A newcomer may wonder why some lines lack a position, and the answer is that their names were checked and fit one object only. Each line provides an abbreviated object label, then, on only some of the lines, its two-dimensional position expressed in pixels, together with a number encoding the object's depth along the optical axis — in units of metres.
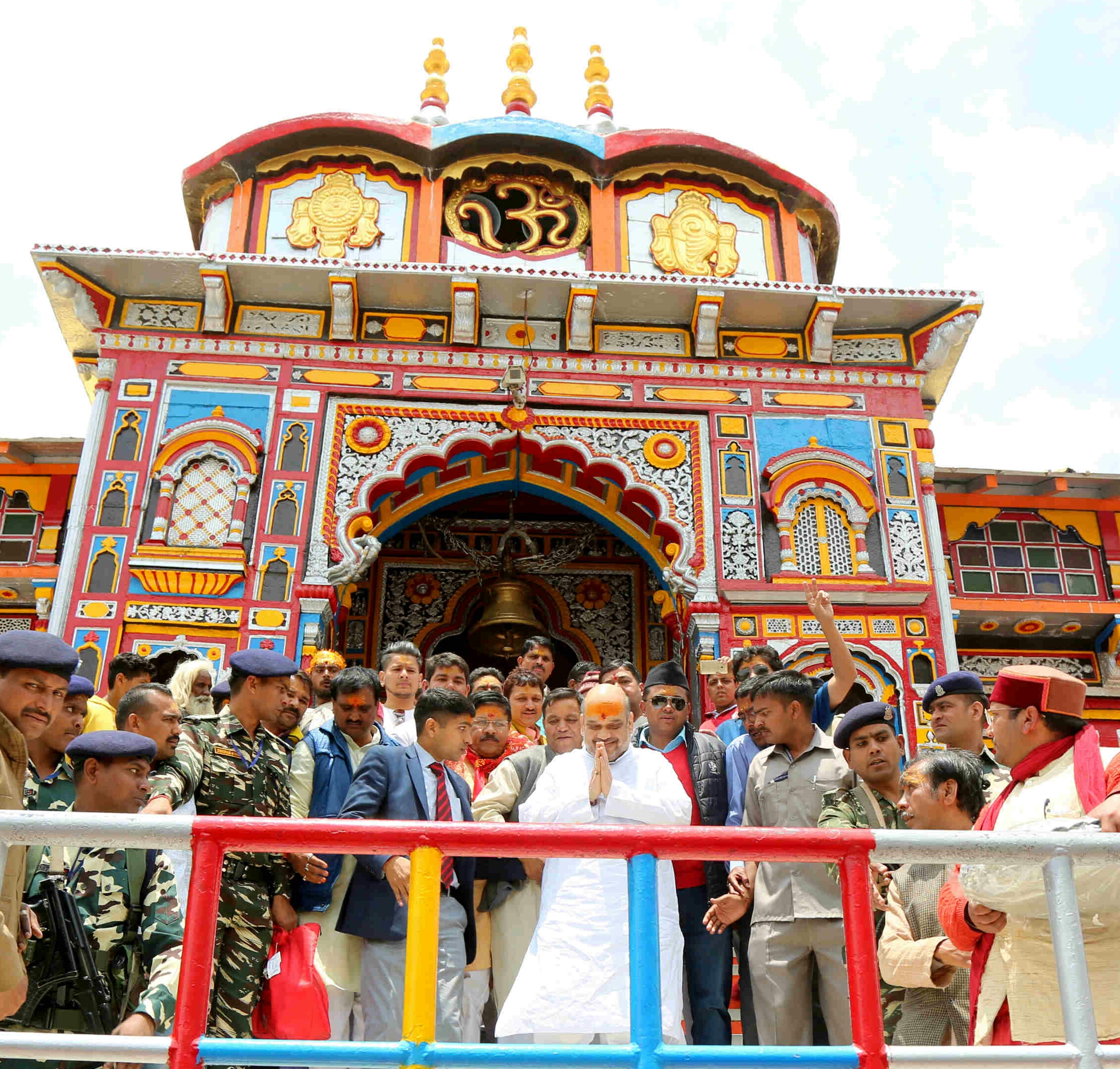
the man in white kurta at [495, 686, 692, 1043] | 3.73
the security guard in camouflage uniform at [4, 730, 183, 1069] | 3.39
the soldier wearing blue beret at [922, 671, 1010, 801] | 4.78
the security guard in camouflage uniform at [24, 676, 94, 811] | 3.83
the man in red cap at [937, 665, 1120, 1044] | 2.90
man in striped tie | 4.11
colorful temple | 9.88
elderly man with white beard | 5.96
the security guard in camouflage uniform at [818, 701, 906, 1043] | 4.53
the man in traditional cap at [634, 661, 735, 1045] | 4.70
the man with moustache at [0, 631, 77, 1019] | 2.88
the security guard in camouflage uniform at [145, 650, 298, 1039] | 3.99
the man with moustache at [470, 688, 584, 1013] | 4.64
